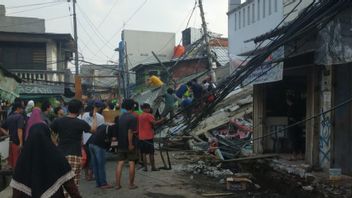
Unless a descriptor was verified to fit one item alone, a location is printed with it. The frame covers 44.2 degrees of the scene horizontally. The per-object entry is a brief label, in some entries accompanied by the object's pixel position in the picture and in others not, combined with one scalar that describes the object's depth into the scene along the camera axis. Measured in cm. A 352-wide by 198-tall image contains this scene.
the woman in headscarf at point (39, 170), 496
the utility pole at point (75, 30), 2833
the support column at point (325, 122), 930
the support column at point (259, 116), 1271
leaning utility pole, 2127
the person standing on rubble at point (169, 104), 1636
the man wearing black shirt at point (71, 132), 695
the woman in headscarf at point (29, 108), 1127
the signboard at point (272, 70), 891
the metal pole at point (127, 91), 2788
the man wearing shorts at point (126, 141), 887
